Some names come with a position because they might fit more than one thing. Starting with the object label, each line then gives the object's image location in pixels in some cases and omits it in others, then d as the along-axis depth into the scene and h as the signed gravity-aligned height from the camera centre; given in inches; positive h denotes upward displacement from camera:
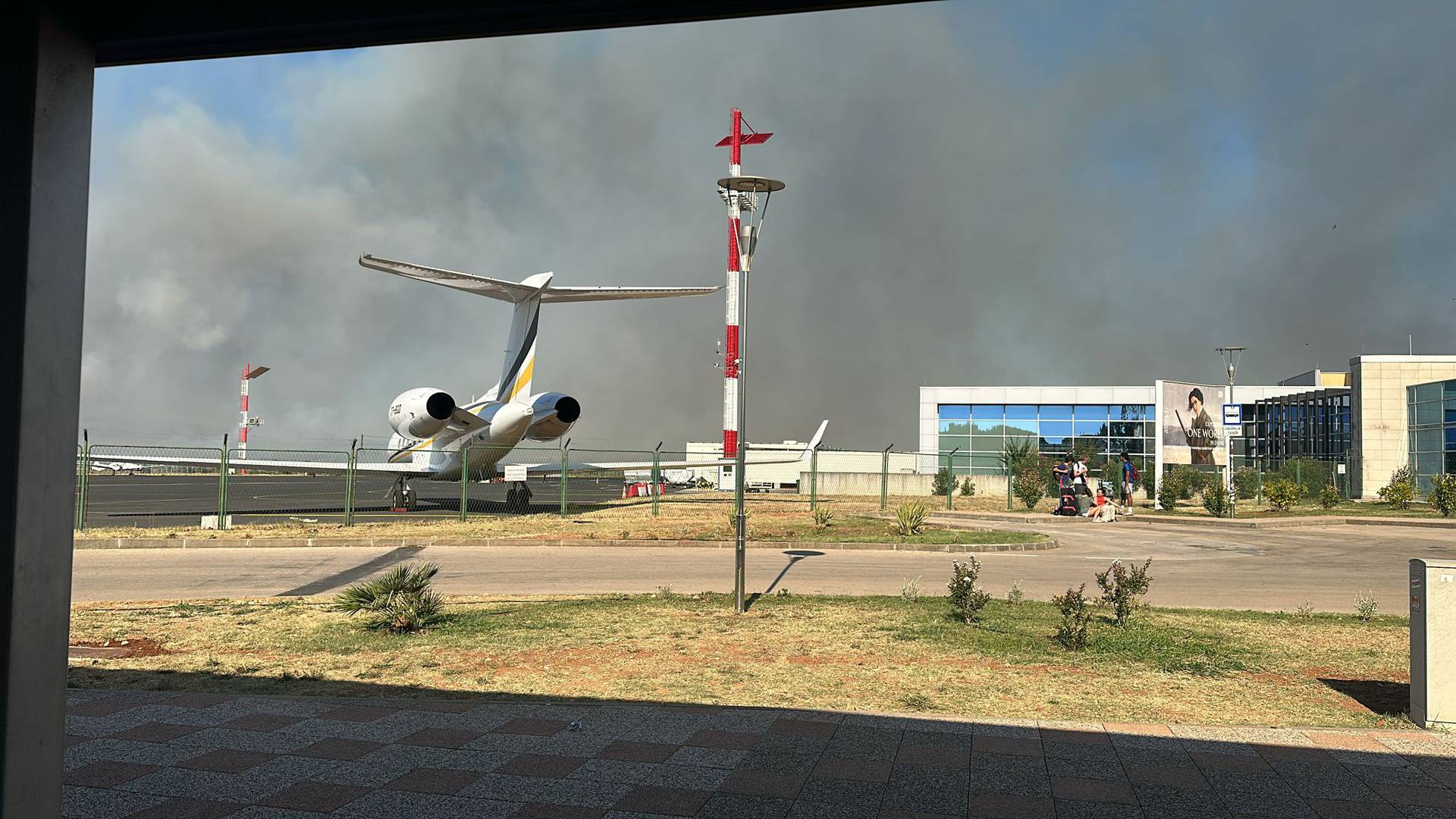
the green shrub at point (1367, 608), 394.3 -55.2
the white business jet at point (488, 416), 1014.4 +41.0
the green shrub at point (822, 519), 882.8 -52.5
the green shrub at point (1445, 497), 1157.7 -30.1
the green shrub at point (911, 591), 444.5 -58.4
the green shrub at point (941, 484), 1644.9 -35.1
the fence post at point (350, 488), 863.1 -31.3
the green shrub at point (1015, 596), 435.5 -58.3
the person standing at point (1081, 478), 1217.8 -15.8
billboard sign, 1502.2 +63.4
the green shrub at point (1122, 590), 368.5 -47.6
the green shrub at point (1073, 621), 325.4 -52.5
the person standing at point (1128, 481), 1286.9 -19.4
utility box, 231.5 -41.2
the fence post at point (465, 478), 940.6 -22.8
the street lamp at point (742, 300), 404.5 +68.8
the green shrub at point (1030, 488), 1278.3 -30.3
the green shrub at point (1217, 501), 1194.0 -41.4
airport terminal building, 1553.9 +101.0
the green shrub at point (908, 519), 813.2 -47.4
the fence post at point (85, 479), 793.6 -25.5
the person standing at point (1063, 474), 1258.6 -12.1
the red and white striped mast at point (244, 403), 2768.5 +131.5
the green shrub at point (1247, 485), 1640.0 -27.1
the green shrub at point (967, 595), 378.0 -51.4
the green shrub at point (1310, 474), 1540.4 -7.1
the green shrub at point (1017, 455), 1686.8 +16.2
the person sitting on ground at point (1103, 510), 1114.7 -50.6
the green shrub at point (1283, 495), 1198.3 -32.2
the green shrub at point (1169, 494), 1290.6 -36.0
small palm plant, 359.9 -55.6
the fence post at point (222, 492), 824.8 -35.4
